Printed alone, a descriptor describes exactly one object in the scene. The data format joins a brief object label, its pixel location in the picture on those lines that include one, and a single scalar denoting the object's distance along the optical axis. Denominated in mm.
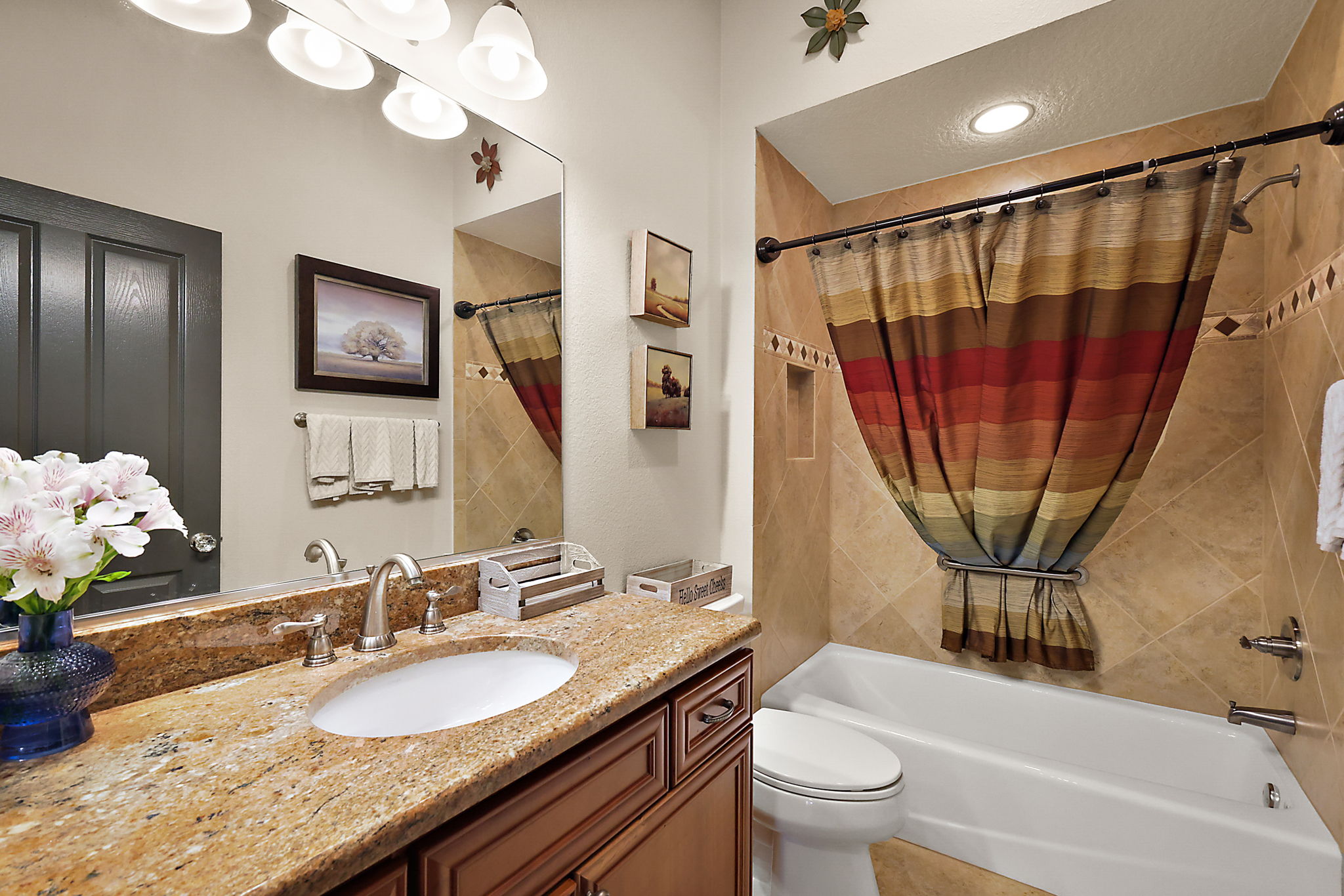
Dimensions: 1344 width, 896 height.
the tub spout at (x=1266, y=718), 1575
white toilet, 1411
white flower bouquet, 604
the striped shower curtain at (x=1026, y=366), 1624
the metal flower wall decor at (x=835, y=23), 1838
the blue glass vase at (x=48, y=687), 617
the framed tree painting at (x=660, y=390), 1687
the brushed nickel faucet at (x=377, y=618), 1007
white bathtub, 1377
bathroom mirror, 771
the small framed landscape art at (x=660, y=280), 1676
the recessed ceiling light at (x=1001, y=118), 1958
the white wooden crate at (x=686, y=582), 1581
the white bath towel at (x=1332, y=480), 1119
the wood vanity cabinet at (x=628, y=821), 635
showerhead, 1540
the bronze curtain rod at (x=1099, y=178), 1301
